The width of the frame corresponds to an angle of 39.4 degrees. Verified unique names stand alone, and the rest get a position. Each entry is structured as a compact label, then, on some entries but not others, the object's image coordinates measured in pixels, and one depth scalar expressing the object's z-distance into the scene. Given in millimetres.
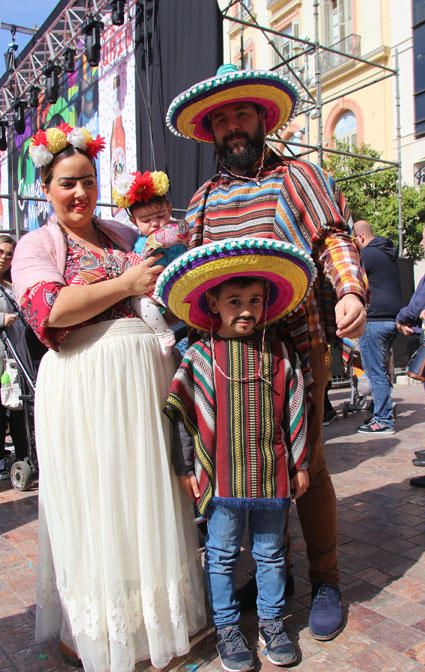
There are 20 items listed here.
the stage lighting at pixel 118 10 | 9086
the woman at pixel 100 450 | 2010
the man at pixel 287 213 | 2246
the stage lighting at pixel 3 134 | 14562
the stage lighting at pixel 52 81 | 11336
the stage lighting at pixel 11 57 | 12903
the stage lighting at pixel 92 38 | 9805
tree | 15938
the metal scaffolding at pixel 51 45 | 10359
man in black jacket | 6227
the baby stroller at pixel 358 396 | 7315
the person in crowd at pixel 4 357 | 4695
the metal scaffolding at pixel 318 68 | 9500
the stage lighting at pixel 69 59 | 10906
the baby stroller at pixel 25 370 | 4340
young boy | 2096
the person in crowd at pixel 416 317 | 4625
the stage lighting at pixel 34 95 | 12633
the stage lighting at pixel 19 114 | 13172
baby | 2213
